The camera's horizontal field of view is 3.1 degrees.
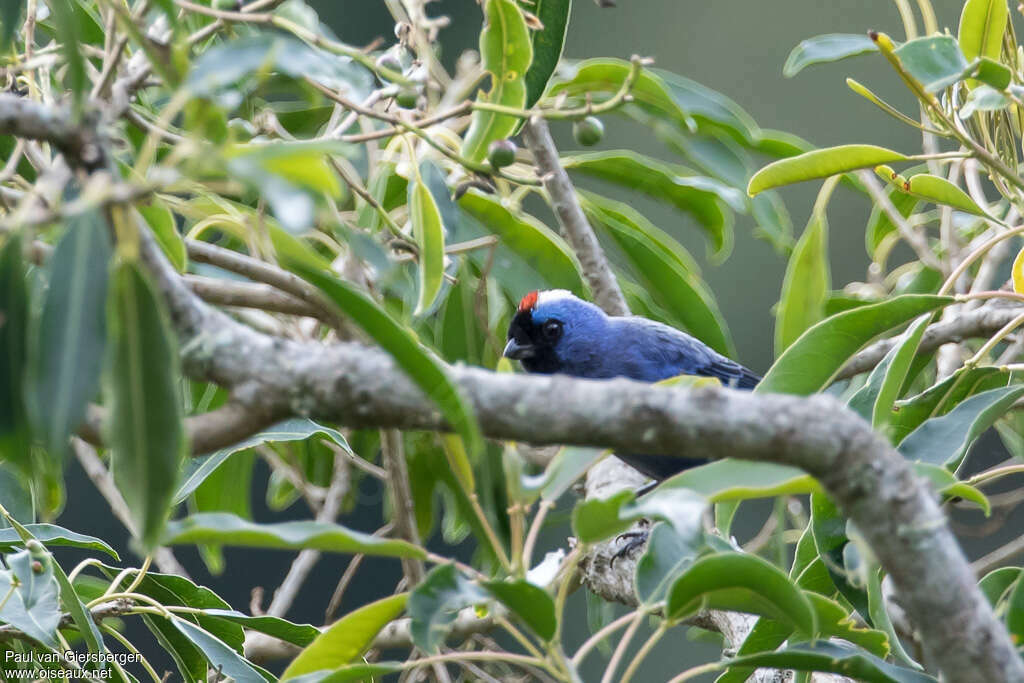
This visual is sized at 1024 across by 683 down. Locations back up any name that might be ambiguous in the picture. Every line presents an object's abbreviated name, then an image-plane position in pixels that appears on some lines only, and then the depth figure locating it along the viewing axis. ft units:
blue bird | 19.60
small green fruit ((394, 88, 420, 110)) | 19.09
